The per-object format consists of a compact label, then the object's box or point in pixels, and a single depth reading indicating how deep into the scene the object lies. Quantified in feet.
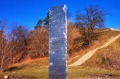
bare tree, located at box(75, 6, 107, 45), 77.59
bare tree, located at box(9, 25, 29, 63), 88.77
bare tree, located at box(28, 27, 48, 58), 76.01
